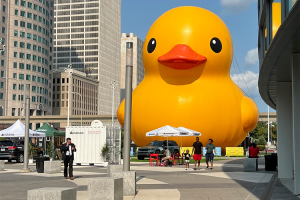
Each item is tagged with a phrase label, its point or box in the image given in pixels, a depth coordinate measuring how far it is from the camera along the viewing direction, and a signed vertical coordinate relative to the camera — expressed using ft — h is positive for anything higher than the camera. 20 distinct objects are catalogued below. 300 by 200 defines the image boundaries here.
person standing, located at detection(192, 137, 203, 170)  74.30 -3.79
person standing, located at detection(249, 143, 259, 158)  79.30 -4.00
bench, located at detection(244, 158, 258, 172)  70.28 -5.66
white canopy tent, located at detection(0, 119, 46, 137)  110.51 -1.00
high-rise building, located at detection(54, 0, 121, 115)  530.68 +100.96
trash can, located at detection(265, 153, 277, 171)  72.54 -5.51
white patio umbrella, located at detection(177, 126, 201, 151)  87.71 -1.06
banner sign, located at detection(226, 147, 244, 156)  131.64 -6.74
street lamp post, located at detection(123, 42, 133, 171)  44.27 +2.25
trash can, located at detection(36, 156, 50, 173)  70.61 -5.54
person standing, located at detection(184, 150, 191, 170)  75.33 -4.76
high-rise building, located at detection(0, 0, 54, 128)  357.61 +59.01
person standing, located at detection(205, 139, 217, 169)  73.31 -3.74
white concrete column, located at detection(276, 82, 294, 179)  55.73 -0.44
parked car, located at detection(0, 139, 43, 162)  102.37 -5.20
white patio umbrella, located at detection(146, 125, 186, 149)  86.12 -0.85
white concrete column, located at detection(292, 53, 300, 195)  40.24 +1.09
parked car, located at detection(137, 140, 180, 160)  104.81 -4.78
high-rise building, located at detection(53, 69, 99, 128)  449.89 +34.08
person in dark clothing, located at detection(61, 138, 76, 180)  57.06 -3.29
